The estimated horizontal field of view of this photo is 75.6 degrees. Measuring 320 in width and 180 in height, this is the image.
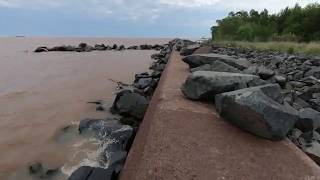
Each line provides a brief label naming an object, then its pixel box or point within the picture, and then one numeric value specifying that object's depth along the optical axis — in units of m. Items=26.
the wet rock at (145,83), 5.69
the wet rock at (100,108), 4.79
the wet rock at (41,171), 2.65
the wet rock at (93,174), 2.13
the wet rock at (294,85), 4.22
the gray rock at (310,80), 4.26
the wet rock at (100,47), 23.30
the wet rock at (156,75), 6.75
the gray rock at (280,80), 3.95
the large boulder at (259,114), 1.93
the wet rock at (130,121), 3.76
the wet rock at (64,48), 21.22
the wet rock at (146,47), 25.33
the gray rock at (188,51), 8.91
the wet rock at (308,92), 3.42
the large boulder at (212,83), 2.54
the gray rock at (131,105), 3.96
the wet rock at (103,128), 3.21
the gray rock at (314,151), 1.99
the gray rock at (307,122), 2.39
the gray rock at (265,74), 3.89
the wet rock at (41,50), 20.48
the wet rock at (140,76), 6.90
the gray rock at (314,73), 4.97
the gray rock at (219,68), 3.36
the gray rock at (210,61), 4.24
